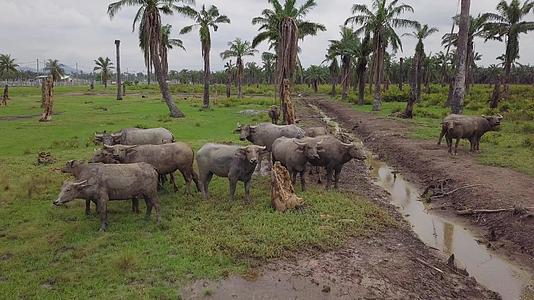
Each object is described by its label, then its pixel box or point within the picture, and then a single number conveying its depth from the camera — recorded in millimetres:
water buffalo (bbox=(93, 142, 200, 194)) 11633
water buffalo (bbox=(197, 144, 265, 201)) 11344
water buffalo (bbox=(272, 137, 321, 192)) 12548
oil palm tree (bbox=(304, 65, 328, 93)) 85500
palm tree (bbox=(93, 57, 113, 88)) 88000
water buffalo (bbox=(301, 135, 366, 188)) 12898
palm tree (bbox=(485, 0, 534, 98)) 36531
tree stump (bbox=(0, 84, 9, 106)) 39472
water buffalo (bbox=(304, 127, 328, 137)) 16031
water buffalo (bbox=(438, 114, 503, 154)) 18031
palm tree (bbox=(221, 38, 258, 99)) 51969
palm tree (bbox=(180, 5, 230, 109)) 37375
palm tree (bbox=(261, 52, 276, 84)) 65850
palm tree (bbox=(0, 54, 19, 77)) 85375
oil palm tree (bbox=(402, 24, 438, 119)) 41650
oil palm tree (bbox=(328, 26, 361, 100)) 46600
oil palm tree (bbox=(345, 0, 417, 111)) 36691
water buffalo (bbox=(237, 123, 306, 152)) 15595
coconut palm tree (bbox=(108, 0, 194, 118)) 29375
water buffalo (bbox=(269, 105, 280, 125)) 21875
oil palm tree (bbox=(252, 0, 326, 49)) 28562
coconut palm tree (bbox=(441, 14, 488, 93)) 38656
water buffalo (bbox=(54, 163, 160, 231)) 9375
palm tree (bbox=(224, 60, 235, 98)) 54822
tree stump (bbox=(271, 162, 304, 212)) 10703
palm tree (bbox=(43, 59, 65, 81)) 89688
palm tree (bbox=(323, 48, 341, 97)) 61634
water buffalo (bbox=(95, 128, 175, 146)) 14258
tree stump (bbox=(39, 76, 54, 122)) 27984
